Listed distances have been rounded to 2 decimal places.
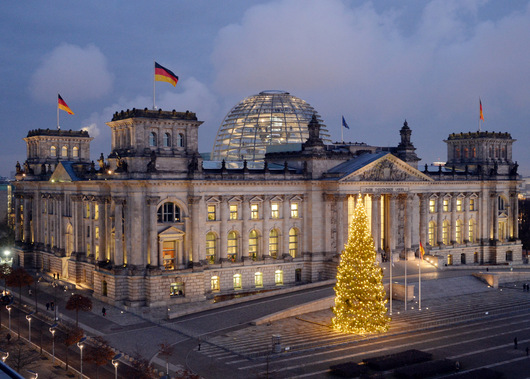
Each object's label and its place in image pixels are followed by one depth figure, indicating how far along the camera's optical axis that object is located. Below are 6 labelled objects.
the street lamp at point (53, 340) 54.95
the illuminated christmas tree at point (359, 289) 60.91
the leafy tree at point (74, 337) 53.53
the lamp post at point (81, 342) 50.37
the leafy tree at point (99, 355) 48.66
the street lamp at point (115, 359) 46.52
